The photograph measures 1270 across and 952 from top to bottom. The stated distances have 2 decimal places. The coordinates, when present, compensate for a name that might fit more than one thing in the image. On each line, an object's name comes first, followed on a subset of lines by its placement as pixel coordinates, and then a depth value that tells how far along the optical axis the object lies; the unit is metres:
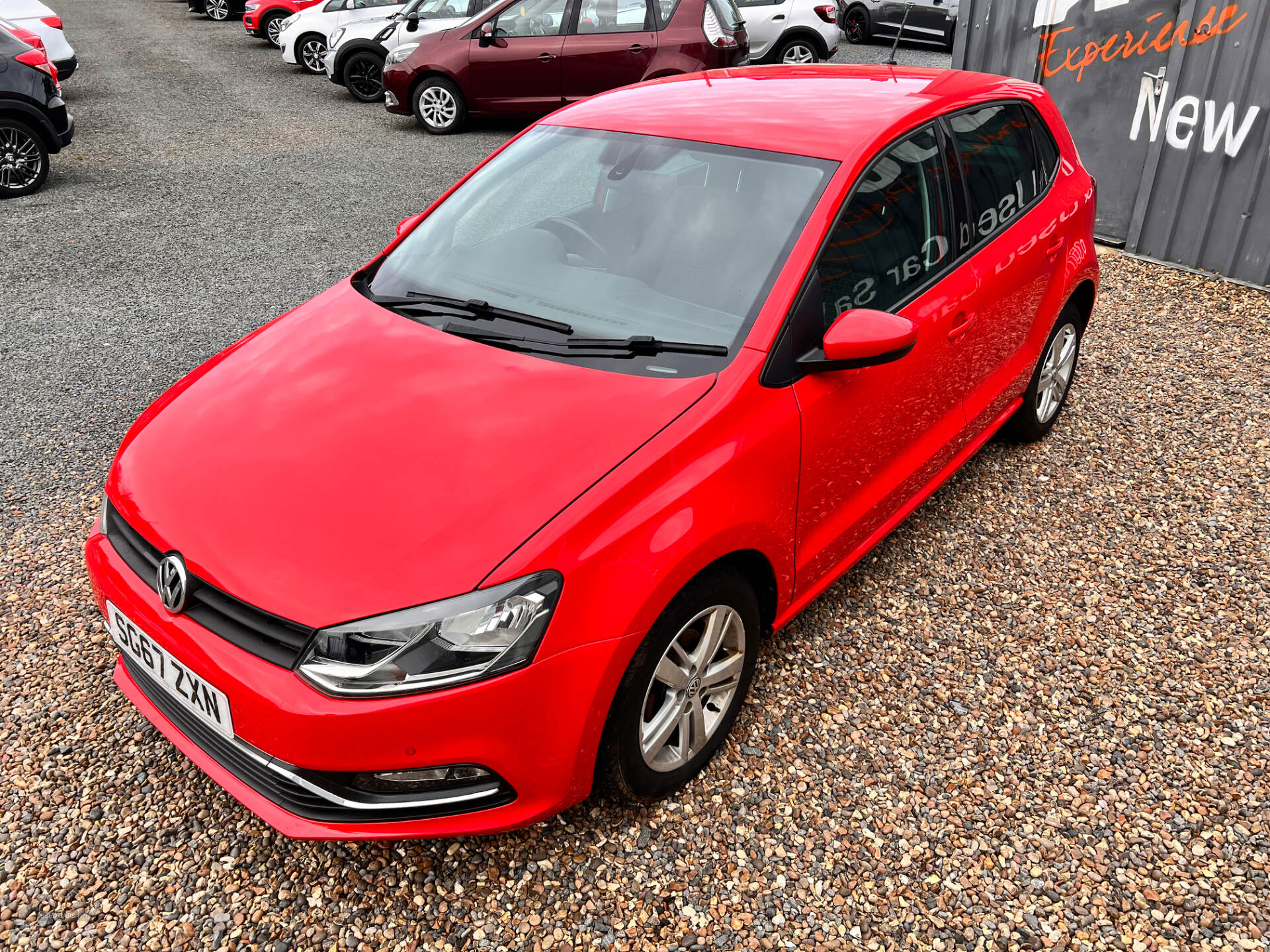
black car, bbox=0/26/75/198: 8.52
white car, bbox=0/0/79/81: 12.42
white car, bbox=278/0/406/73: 14.02
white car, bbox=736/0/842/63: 13.96
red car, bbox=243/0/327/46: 16.89
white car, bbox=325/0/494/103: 11.66
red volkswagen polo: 2.17
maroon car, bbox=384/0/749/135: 11.10
